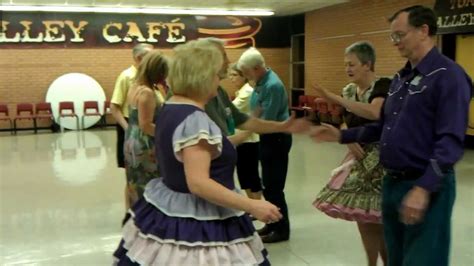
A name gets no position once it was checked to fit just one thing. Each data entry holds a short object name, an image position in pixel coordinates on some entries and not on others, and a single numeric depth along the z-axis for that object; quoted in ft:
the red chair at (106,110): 43.21
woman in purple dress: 5.72
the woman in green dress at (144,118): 10.21
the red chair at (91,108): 42.29
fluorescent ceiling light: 40.42
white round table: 42.06
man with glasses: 6.32
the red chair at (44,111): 41.39
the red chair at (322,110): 40.29
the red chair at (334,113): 36.81
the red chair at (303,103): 44.04
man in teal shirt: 12.80
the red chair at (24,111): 41.06
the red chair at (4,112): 40.73
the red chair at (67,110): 41.39
